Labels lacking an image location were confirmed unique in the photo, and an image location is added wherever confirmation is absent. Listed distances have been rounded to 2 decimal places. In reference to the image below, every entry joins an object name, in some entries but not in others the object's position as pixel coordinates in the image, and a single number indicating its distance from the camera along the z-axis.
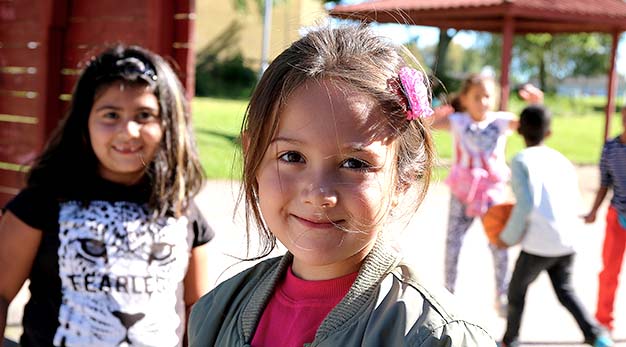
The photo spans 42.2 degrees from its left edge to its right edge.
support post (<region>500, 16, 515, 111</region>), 8.27
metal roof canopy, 8.62
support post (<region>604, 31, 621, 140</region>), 10.68
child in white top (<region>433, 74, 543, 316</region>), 5.95
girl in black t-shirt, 2.46
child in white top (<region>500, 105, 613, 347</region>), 4.77
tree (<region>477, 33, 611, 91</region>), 39.22
